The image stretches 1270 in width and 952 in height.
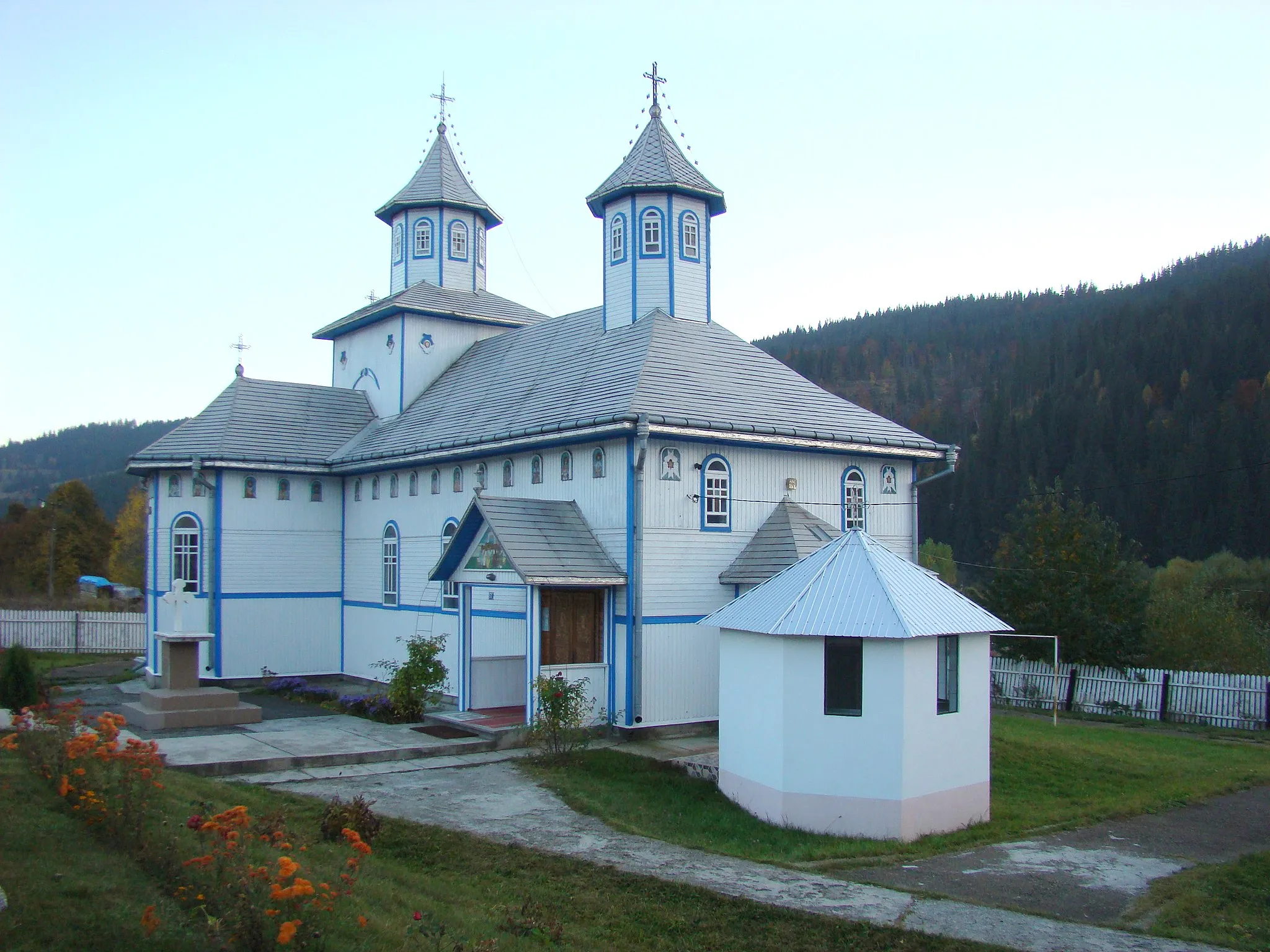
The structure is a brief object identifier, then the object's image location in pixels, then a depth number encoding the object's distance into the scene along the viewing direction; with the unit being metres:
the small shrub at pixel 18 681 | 19.36
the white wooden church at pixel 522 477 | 18.19
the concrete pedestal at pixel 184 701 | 18.53
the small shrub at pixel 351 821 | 10.70
